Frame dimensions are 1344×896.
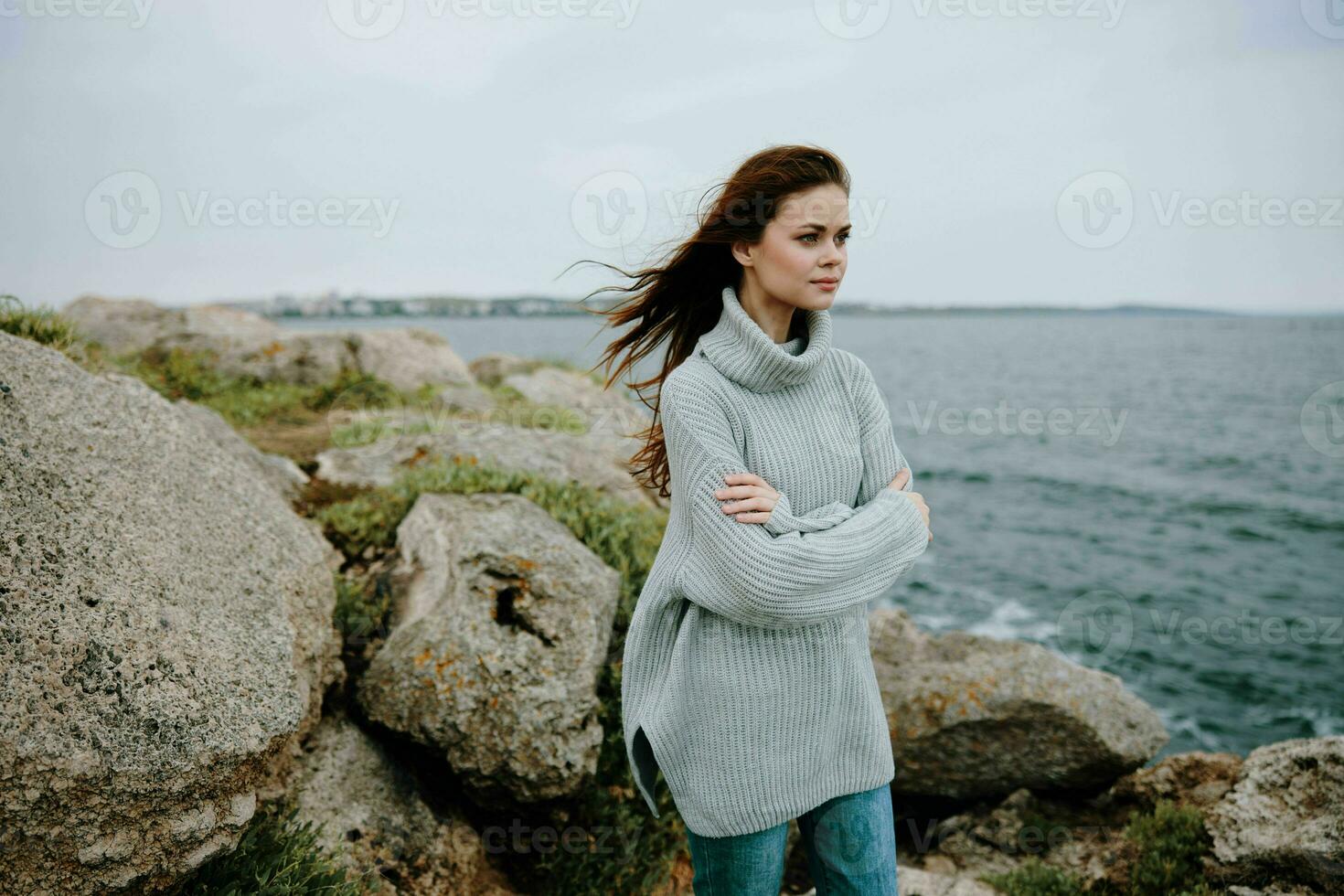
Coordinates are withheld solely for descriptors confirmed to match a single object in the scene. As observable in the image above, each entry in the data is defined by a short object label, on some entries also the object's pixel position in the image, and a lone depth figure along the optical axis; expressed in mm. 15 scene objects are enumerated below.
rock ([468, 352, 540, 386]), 16594
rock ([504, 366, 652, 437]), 12062
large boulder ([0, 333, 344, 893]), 2779
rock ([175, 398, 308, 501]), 5848
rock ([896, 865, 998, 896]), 4758
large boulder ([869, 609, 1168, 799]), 6035
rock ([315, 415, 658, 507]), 6945
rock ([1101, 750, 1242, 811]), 5090
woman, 2936
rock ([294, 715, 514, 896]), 4078
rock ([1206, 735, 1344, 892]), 4109
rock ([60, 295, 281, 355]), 13125
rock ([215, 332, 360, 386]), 12438
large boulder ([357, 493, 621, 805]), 4328
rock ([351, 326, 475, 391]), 13383
